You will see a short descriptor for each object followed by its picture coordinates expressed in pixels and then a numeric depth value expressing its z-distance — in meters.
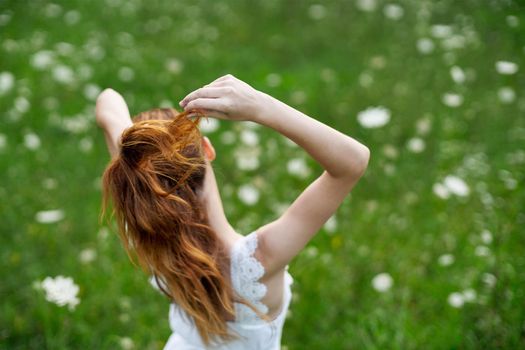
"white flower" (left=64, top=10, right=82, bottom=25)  5.16
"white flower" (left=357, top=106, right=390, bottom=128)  2.70
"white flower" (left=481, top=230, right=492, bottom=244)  2.23
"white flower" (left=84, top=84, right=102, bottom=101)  3.99
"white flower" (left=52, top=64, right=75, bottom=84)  3.90
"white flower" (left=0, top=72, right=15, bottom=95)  3.88
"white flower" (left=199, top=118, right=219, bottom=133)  3.48
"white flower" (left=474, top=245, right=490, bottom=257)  2.39
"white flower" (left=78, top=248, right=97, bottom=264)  2.61
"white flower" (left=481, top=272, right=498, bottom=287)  2.25
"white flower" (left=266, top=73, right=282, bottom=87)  4.18
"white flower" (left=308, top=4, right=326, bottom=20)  5.43
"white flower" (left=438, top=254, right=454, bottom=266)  2.54
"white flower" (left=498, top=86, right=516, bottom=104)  3.67
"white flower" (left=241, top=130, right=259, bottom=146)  3.17
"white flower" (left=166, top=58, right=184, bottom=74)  4.11
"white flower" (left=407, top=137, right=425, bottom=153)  3.23
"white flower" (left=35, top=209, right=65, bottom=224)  2.74
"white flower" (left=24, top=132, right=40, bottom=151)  3.32
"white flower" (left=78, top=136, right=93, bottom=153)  3.49
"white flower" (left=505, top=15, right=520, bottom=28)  4.61
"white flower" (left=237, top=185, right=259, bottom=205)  2.98
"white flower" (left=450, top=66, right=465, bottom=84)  2.87
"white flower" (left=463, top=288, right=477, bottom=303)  2.28
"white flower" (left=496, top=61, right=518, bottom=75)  2.75
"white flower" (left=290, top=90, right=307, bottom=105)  3.96
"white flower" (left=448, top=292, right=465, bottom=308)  2.30
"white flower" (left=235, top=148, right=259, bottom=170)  3.15
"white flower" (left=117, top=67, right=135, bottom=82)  4.25
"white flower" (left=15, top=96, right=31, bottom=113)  3.77
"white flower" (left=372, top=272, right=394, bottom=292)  2.43
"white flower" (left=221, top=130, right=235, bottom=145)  3.53
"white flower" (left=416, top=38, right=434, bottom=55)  4.43
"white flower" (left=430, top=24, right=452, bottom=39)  4.31
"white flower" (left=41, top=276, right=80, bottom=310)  1.79
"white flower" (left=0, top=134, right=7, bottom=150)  3.43
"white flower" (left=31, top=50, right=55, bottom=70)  4.10
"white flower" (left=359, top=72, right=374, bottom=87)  4.12
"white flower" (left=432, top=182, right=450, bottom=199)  2.61
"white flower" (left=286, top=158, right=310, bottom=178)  3.09
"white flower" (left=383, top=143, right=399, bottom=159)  3.10
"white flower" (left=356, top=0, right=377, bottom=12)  5.39
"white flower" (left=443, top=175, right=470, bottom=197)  2.75
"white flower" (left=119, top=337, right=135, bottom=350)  2.01
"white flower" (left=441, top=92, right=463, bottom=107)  2.98
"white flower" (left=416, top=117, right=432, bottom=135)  3.29
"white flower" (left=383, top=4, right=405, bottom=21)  5.14
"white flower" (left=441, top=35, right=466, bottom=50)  4.33
